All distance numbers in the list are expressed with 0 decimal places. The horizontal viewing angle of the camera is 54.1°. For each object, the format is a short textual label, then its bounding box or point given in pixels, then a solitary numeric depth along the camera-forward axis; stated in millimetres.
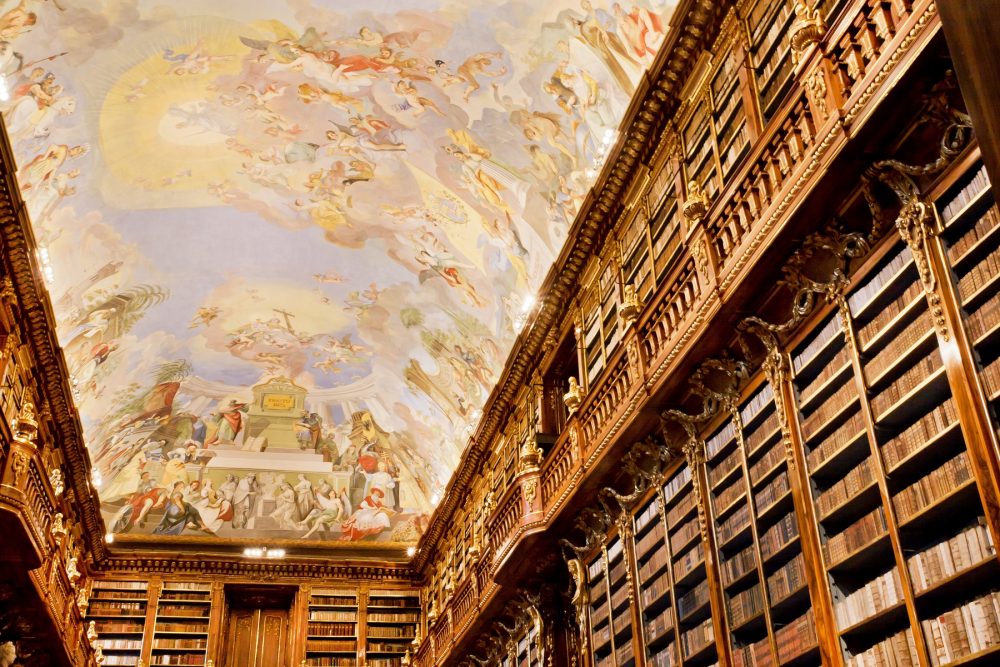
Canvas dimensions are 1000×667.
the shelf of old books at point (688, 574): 7719
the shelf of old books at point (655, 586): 8398
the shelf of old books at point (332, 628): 19469
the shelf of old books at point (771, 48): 7809
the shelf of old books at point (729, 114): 8398
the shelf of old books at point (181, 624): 18797
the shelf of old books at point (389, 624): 19761
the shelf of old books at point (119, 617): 18594
